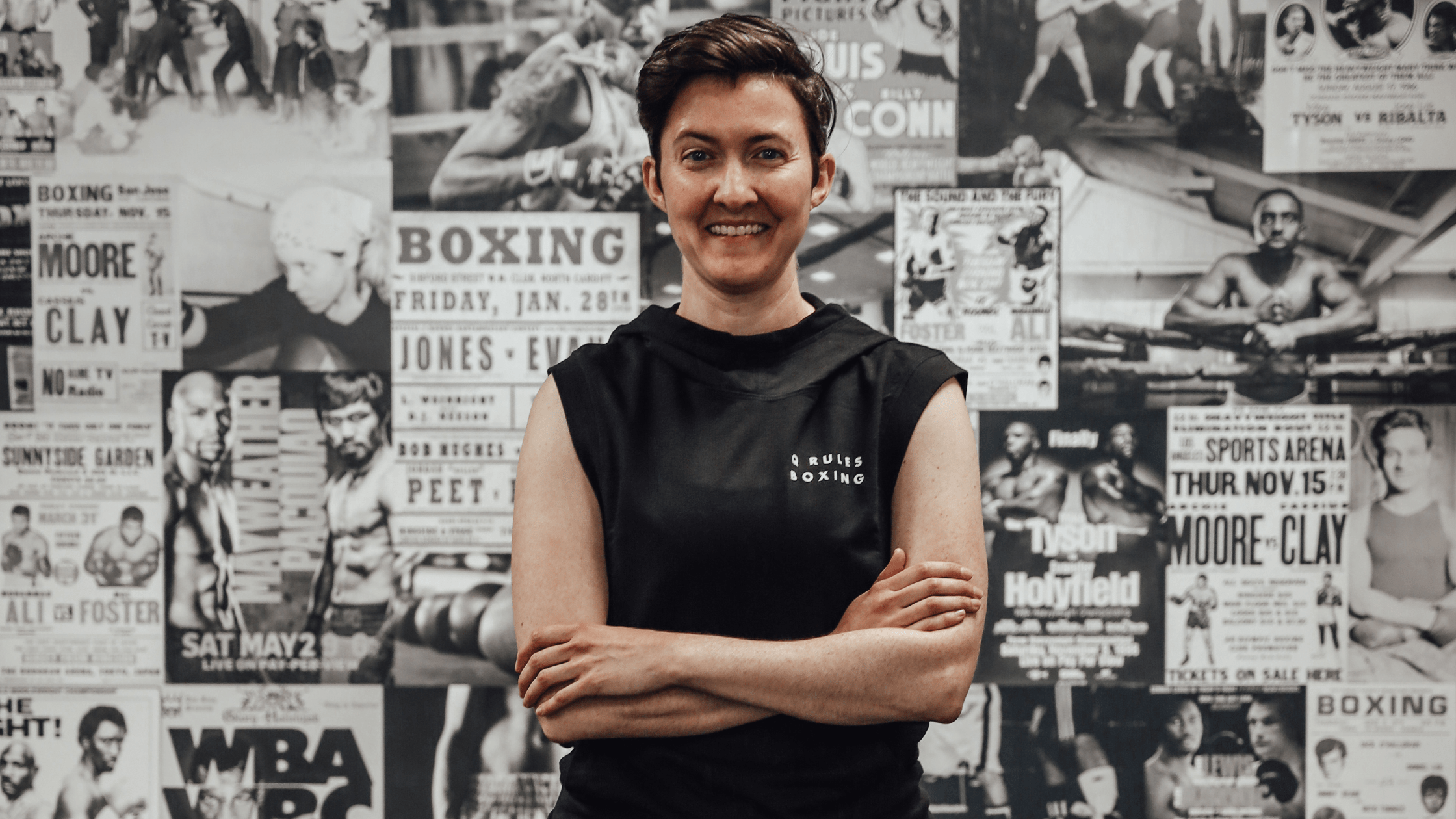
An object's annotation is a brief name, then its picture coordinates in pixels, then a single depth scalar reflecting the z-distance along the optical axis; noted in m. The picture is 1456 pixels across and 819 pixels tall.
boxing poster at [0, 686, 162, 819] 1.99
